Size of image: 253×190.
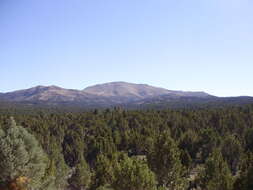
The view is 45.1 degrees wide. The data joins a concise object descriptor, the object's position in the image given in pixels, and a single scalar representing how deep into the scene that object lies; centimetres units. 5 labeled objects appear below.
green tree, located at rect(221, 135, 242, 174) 5881
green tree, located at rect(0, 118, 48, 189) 2361
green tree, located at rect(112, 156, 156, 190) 2586
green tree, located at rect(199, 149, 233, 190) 2878
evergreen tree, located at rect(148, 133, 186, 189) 3200
